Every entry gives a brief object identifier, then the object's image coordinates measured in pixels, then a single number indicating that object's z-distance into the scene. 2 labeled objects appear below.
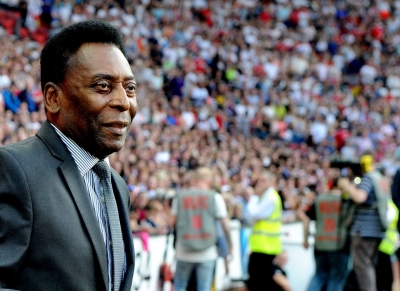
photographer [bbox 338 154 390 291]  7.63
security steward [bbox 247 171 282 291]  7.38
